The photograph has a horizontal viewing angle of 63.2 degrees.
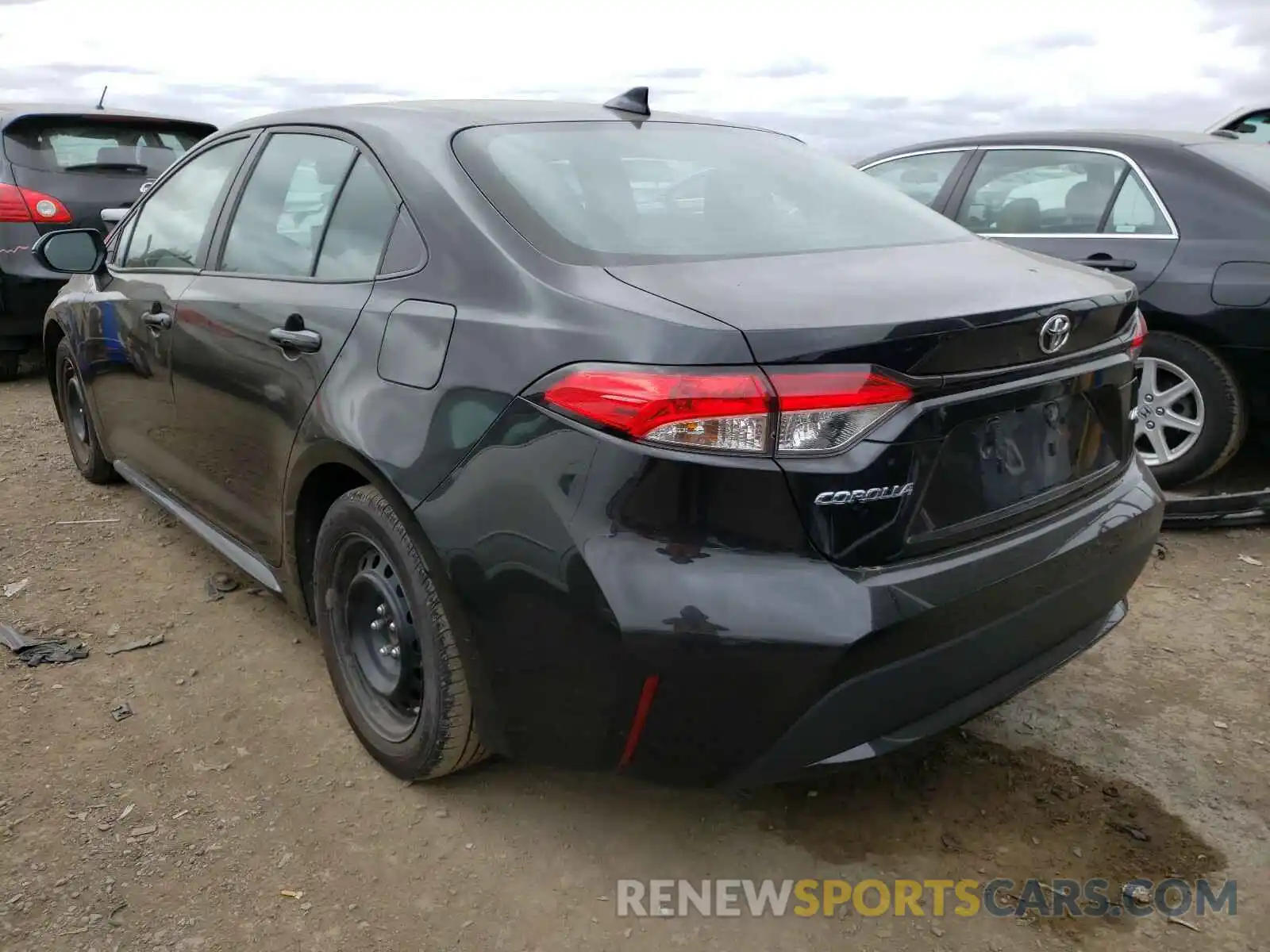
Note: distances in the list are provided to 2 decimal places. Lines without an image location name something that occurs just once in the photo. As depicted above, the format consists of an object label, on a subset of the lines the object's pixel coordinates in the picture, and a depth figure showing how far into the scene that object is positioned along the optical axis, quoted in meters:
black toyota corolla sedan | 1.75
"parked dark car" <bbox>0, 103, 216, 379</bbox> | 6.13
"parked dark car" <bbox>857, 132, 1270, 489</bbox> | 4.00
